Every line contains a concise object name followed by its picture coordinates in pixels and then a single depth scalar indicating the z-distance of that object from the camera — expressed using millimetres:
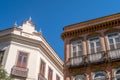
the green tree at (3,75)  17453
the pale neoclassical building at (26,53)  22203
